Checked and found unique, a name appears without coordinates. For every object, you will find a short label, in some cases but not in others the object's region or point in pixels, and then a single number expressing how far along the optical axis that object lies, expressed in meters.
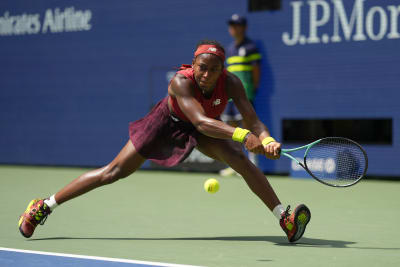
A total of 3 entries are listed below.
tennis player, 9.62
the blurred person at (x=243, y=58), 20.05
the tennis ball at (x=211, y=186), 12.20
